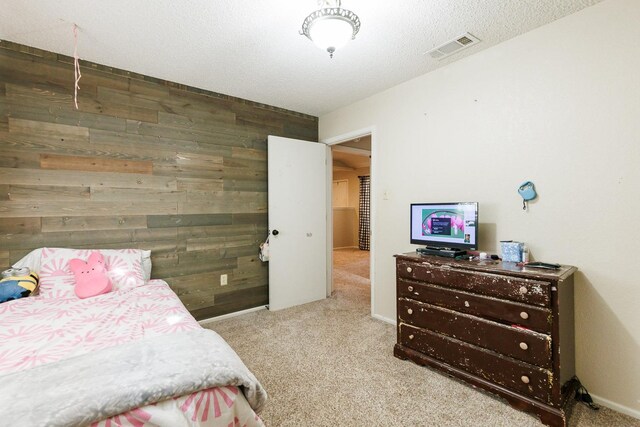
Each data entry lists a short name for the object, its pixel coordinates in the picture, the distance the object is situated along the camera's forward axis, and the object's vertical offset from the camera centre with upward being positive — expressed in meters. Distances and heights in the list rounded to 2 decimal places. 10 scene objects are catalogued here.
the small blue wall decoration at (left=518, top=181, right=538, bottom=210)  2.10 +0.15
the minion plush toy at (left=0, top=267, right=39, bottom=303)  1.92 -0.47
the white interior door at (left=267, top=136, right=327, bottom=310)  3.53 -0.11
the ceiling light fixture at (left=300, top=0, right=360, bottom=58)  1.58 +1.03
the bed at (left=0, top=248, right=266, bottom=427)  0.89 -0.57
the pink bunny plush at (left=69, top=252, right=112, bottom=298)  2.06 -0.46
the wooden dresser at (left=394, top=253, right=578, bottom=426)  1.67 -0.74
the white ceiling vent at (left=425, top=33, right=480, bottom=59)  2.19 +1.29
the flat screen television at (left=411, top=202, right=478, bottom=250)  2.26 -0.10
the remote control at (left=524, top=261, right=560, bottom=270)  1.84 -0.33
